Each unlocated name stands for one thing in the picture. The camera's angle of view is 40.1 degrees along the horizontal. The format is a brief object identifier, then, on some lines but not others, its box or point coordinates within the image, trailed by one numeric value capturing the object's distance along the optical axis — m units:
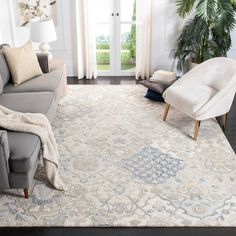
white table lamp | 4.21
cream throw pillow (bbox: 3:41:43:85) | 3.70
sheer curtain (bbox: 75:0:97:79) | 5.05
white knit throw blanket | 2.54
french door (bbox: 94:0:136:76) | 5.16
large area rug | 2.35
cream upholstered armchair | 3.35
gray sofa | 2.30
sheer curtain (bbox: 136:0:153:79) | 5.04
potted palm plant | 4.46
